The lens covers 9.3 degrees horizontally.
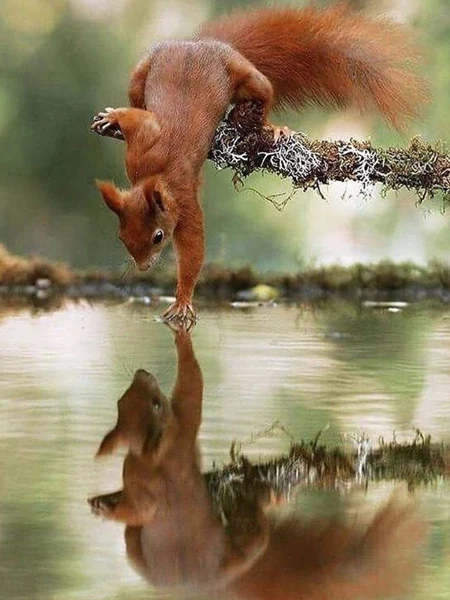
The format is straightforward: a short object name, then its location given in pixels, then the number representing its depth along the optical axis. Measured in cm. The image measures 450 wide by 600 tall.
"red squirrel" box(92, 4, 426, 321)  591
